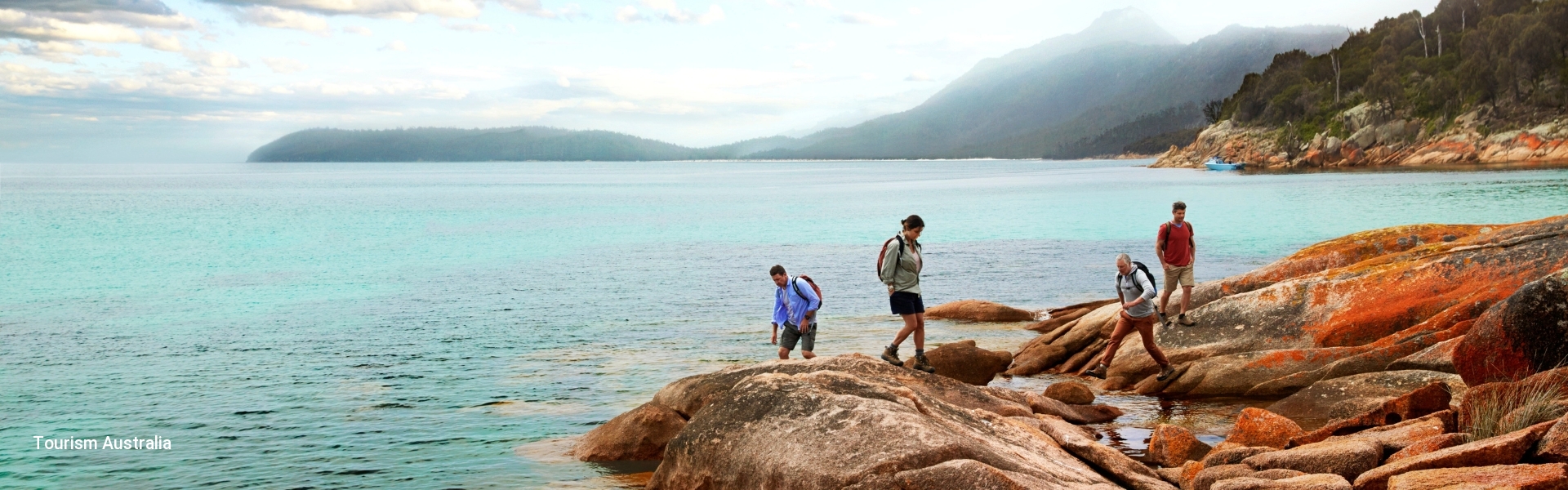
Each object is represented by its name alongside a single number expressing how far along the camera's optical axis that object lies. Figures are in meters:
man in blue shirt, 15.06
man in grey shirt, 15.09
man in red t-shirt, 17.20
